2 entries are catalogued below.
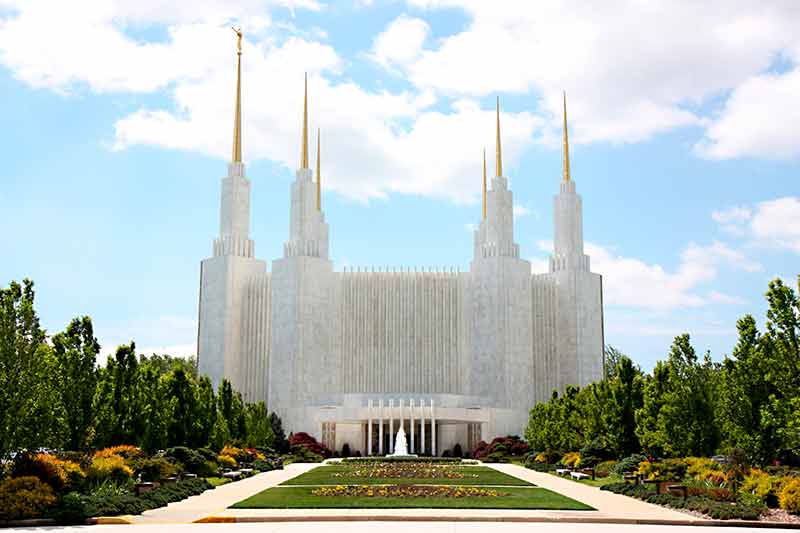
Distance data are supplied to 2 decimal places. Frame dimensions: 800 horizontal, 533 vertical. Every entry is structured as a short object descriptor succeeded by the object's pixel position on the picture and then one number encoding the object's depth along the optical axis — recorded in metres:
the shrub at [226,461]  30.49
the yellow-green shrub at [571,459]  33.60
